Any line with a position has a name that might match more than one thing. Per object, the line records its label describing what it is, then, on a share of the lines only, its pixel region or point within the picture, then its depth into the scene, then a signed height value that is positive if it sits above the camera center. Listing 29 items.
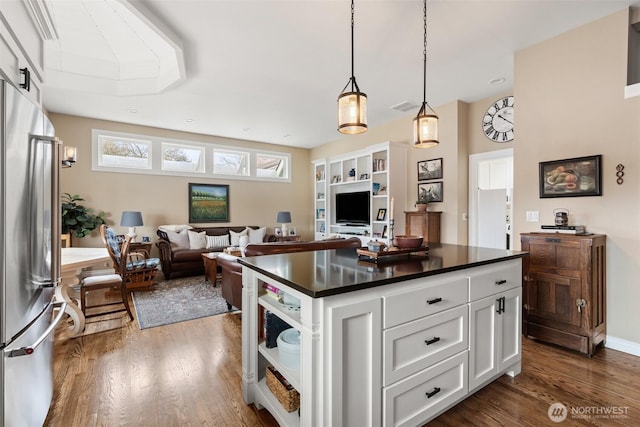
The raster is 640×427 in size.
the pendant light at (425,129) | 2.24 +0.64
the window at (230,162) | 6.84 +1.19
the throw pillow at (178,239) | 5.70 -0.50
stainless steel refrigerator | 1.20 -0.18
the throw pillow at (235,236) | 6.40 -0.49
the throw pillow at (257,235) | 6.61 -0.48
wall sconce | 3.73 +0.73
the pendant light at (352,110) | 1.90 +0.66
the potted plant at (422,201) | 4.87 +0.20
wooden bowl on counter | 2.11 -0.20
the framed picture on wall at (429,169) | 4.86 +0.73
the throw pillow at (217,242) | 6.11 -0.59
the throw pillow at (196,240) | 5.86 -0.53
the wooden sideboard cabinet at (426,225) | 4.72 -0.19
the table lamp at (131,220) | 5.29 -0.12
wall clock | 4.16 +1.32
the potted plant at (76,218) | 4.96 -0.09
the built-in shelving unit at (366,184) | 5.30 +0.59
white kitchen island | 1.29 -0.61
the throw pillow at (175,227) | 5.89 -0.28
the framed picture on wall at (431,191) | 4.86 +0.37
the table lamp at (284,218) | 7.14 -0.12
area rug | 3.49 -1.21
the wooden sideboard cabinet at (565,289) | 2.50 -0.67
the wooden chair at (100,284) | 3.13 -0.75
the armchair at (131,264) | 3.53 -0.76
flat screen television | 5.94 +0.11
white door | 4.23 -0.07
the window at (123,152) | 5.66 +1.19
